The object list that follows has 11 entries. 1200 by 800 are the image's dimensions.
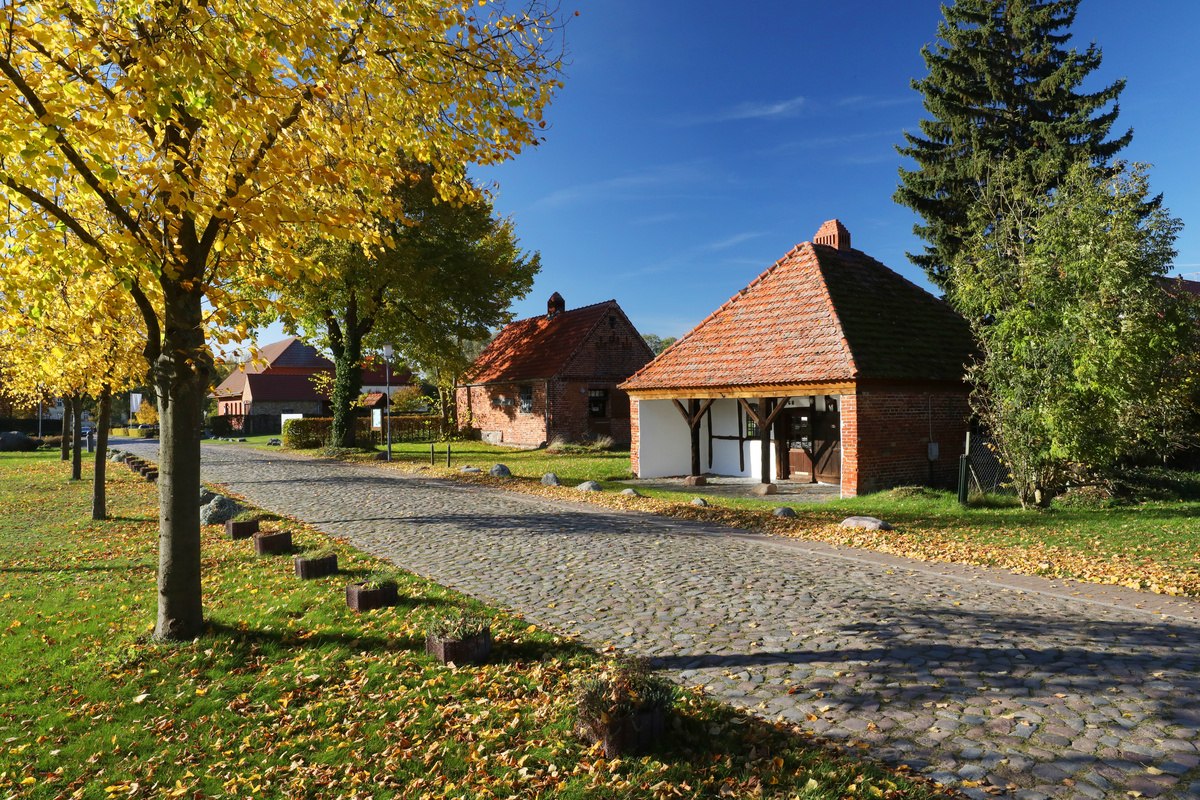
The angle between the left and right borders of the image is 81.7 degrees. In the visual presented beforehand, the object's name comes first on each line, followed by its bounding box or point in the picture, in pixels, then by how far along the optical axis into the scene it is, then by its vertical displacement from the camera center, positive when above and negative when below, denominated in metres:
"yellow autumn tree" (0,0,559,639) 4.78 +2.31
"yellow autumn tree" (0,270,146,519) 6.98 +1.17
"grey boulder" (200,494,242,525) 12.48 -1.62
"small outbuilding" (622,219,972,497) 15.09 +0.79
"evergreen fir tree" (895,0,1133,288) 23.34 +10.85
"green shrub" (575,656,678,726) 4.14 -1.68
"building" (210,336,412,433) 54.56 +2.70
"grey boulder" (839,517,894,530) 10.97 -1.71
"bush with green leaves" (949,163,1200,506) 11.83 +1.48
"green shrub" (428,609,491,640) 5.67 -1.72
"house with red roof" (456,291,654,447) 30.44 +1.80
